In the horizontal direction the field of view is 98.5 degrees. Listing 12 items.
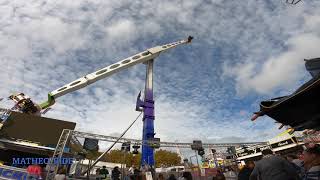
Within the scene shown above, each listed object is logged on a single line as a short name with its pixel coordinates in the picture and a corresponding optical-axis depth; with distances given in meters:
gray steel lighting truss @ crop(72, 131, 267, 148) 9.78
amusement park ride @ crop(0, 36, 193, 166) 12.32
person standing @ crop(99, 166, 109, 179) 9.89
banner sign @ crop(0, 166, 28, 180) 6.47
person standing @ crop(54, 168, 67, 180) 6.20
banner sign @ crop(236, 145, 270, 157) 21.32
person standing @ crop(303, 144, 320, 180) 1.83
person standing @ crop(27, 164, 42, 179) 5.82
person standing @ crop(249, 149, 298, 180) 2.38
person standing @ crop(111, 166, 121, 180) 8.41
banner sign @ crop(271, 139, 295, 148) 16.76
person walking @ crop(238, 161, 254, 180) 3.58
